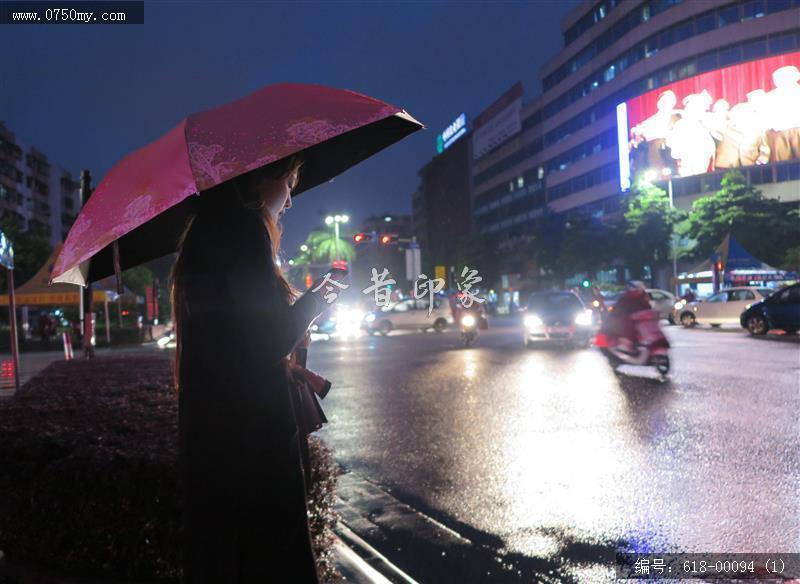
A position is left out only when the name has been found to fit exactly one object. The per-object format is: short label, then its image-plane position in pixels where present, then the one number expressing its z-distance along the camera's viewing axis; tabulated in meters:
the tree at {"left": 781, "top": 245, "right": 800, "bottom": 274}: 35.16
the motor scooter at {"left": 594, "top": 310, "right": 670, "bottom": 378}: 10.96
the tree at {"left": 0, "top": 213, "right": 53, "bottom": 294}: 44.41
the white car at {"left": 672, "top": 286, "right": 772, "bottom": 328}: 23.78
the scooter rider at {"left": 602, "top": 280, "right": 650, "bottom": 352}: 11.48
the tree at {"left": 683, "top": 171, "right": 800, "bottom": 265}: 39.03
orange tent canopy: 23.52
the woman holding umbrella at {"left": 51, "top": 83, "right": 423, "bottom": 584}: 1.58
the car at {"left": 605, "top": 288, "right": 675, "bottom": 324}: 30.06
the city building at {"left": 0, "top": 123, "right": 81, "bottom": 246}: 68.56
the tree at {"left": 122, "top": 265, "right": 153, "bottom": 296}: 45.88
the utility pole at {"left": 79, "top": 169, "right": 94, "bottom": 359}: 10.48
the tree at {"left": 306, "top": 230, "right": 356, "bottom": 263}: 77.25
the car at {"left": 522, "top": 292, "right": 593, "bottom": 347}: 17.78
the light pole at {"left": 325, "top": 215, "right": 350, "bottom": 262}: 45.21
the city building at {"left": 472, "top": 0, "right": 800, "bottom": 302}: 46.03
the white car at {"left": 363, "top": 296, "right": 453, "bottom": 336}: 30.11
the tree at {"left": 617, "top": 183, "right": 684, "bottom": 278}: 44.03
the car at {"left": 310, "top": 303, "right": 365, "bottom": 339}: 29.47
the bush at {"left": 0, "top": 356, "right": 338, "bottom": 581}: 2.77
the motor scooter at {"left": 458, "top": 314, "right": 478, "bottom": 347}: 18.92
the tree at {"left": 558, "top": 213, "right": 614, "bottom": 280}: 50.03
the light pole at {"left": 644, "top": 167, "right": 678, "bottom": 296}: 43.59
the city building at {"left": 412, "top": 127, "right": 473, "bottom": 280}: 96.62
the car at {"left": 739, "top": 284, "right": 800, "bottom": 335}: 18.48
